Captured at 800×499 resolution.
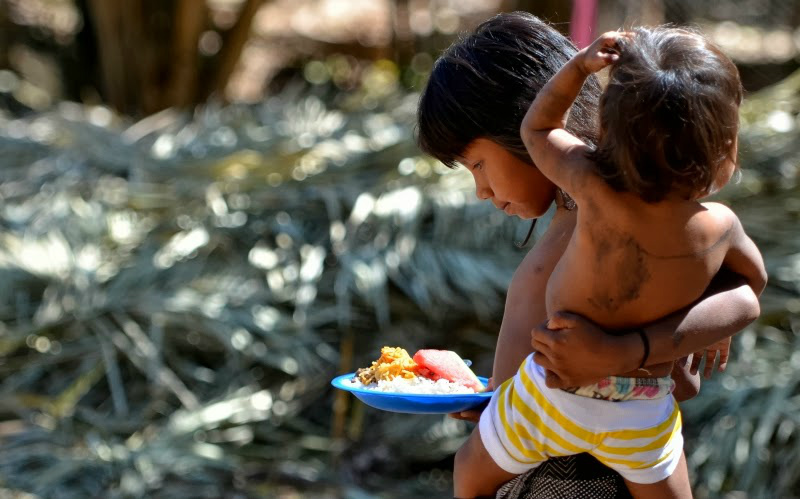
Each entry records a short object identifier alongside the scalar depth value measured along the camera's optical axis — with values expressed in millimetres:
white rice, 3359
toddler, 3073
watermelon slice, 3414
